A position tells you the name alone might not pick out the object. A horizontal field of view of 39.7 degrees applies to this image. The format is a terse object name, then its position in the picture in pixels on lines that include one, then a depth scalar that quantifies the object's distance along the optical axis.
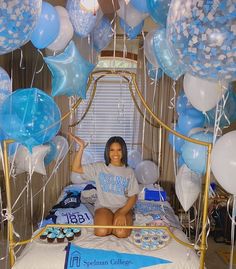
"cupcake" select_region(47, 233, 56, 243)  2.05
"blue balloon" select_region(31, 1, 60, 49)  1.94
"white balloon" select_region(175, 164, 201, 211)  2.14
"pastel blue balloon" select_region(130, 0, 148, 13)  2.03
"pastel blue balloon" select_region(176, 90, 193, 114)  2.30
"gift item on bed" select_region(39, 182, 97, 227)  2.39
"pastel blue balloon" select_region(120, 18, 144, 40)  2.43
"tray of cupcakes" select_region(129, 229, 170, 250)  2.02
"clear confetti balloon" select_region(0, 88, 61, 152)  1.72
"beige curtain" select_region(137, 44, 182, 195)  3.76
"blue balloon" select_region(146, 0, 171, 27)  1.74
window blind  3.88
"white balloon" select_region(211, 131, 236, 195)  1.48
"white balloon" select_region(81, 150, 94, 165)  3.60
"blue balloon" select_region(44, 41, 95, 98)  1.92
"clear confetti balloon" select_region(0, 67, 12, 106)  1.83
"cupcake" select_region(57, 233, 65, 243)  2.05
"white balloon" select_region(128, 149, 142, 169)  3.67
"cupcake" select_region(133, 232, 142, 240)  2.11
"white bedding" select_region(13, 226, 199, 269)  1.87
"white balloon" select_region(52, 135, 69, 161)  2.66
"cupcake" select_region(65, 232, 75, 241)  2.08
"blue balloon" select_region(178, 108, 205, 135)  2.23
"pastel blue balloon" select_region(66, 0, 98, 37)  2.12
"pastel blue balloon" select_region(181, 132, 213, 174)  1.93
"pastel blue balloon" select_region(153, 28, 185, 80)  1.93
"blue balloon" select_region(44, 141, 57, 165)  2.45
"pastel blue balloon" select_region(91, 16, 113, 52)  2.37
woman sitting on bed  2.43
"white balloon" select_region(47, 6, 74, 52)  2.16
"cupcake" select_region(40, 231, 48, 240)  2.09
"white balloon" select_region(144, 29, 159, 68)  2.22
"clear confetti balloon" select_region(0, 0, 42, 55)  1.29
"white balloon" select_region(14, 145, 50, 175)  2.20
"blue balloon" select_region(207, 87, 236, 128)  2.08
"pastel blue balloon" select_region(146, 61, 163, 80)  2.67
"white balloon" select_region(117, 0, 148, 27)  2.20
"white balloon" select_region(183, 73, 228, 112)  1.73
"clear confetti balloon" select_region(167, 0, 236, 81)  1.14
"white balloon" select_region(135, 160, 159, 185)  3.54
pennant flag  1.86
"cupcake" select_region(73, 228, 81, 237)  2.14
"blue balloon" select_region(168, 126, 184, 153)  2.42
